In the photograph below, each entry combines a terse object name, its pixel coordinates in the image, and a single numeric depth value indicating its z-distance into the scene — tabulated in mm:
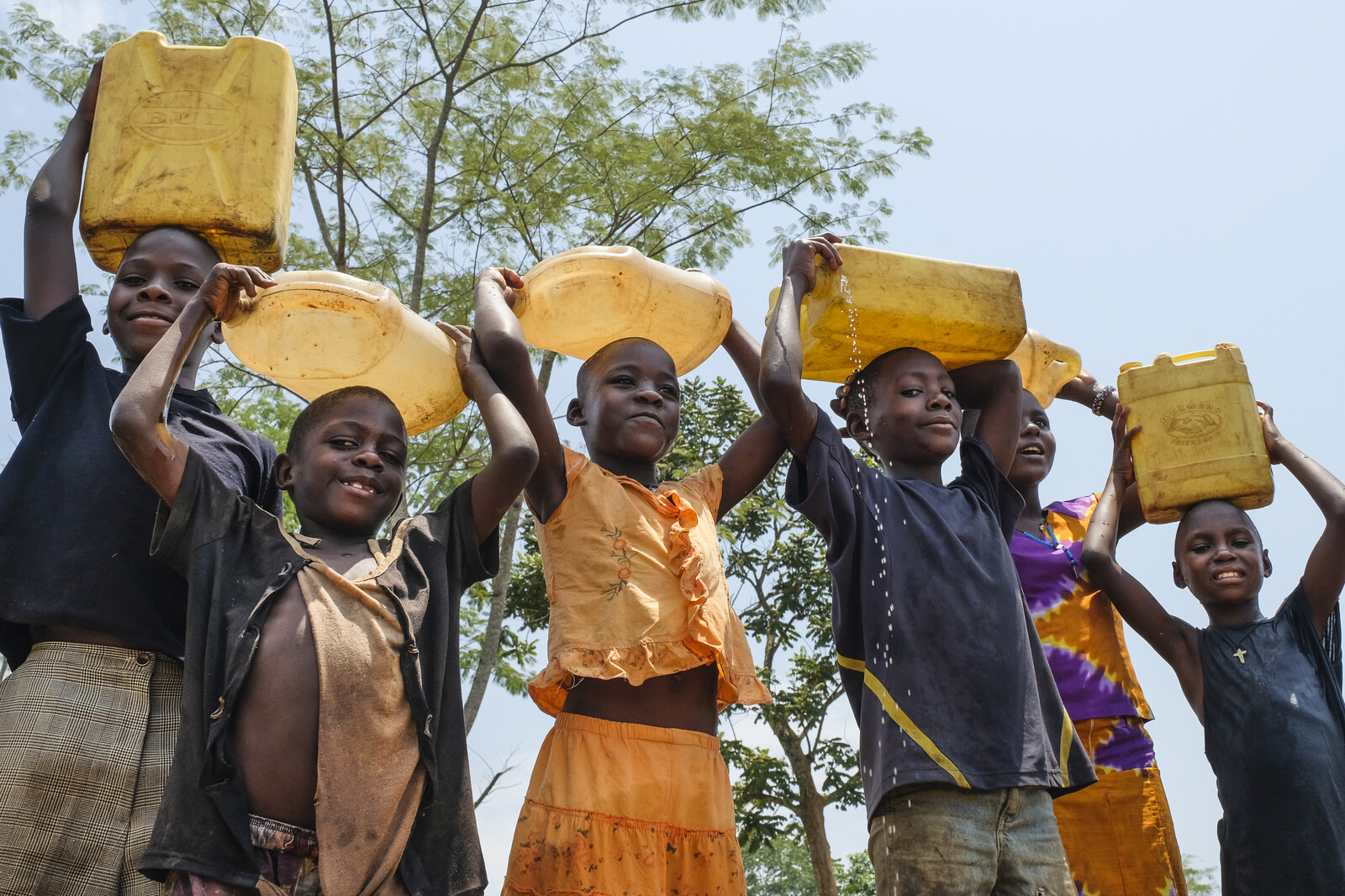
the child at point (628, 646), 2904
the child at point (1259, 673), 3471
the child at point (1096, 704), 3539
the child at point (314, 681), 2395
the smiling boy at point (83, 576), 2523
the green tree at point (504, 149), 7785
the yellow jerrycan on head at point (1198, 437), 3988
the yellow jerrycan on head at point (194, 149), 3240
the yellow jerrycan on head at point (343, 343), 3047
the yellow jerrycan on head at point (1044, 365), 4359
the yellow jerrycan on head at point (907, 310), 3506
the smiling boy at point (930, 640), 2818
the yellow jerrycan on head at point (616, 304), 3488
